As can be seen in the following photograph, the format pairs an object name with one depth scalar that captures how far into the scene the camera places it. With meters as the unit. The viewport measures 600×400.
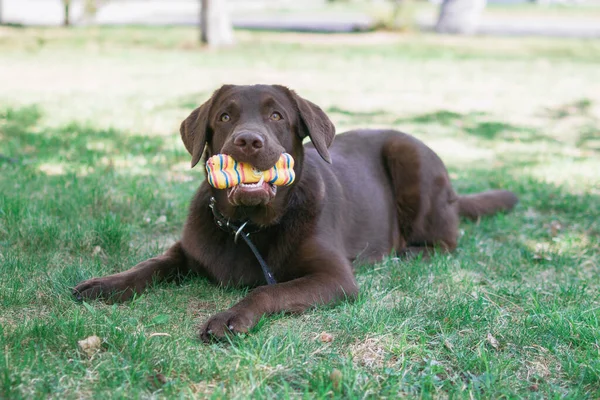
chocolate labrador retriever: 3.68
